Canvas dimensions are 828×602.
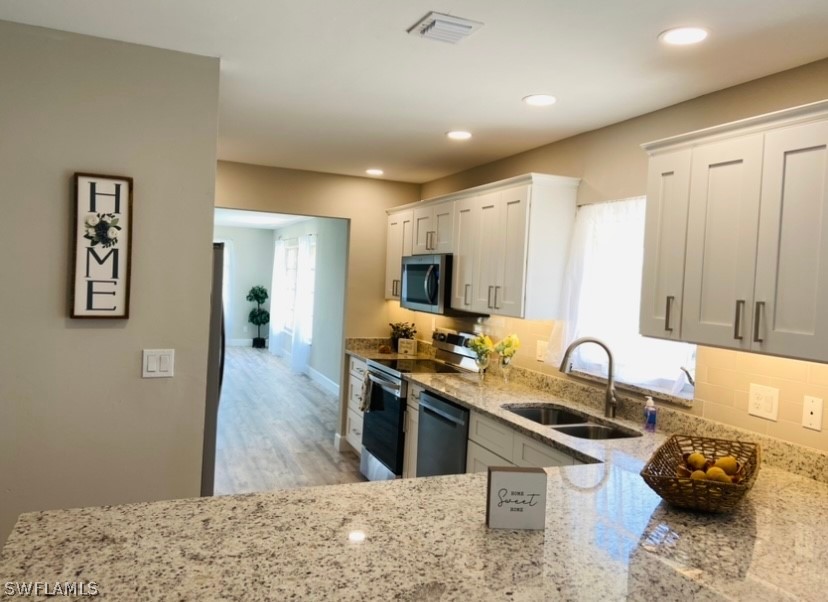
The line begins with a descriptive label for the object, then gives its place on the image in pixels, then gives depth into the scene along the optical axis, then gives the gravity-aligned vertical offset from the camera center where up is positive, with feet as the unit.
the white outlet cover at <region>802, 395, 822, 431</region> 7.14 -1.28
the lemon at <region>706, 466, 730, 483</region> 5.55 -1.62
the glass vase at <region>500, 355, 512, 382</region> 12.30 -1.56
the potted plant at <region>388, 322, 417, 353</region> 17.03 -1.31
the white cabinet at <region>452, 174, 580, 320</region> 10.97 +0.97
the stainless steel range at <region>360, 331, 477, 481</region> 13.32 -2.69
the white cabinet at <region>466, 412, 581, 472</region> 8.63 -2.46
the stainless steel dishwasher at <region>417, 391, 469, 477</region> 10.75 -2.86
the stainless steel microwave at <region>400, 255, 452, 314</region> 13.74 +0.11
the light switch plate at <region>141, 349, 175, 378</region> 8.05 -1.24
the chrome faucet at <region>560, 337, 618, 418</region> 9.82 -1.44
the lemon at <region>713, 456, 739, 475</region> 5.81 -1.59
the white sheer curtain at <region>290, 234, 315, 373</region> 29.32 -1.49
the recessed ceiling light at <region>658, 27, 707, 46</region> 6.61 +3.04
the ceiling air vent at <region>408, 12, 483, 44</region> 6.64 +3.03
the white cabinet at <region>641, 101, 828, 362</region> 6.15 +0.80
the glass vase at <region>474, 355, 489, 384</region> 12.57 -1.52
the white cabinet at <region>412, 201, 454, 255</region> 13.93 +1.48
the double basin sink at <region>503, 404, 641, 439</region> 9.61 -2.18
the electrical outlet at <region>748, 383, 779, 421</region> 7.66 -1.26
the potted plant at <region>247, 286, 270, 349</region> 38.14 -2.26
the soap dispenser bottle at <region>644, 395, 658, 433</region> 9.22 -1.81
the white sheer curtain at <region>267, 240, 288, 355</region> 35.76 -1.56
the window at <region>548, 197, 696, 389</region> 9.62 -0.05
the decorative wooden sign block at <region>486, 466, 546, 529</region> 4.92 -1.73
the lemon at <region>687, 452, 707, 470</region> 5.90 -1.59
